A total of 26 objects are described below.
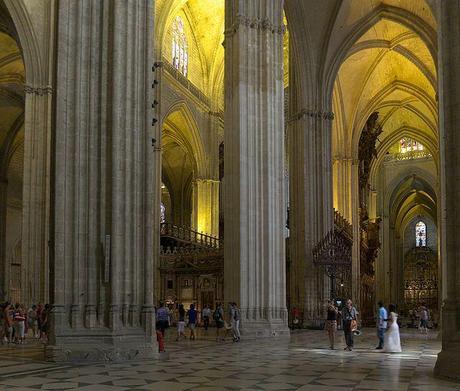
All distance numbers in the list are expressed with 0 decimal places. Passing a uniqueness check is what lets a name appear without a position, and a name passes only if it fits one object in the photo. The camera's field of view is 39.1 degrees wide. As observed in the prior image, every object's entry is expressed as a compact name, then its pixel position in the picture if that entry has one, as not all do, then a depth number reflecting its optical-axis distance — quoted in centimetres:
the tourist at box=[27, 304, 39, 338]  2099
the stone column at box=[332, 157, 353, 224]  3994
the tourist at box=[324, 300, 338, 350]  1767
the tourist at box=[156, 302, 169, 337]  1550
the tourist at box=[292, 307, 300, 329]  2930
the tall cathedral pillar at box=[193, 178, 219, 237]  4103
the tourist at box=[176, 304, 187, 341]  2084
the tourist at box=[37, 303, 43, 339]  1942
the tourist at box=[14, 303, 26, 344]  1906
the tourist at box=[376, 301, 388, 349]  1788
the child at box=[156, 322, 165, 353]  1493
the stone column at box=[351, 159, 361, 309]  3812
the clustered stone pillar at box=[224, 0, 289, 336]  2175
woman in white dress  1655
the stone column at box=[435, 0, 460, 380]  1096
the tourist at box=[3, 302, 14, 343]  1911
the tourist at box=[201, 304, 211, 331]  2664
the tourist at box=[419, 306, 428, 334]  3101
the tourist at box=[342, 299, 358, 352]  1728
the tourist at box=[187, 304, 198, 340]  2062
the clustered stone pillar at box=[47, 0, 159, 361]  1372
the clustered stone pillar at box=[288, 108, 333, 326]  3022
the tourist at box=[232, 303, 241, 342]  1972
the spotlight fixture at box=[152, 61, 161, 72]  3376
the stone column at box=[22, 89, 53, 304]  2298
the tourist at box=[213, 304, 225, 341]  2160
